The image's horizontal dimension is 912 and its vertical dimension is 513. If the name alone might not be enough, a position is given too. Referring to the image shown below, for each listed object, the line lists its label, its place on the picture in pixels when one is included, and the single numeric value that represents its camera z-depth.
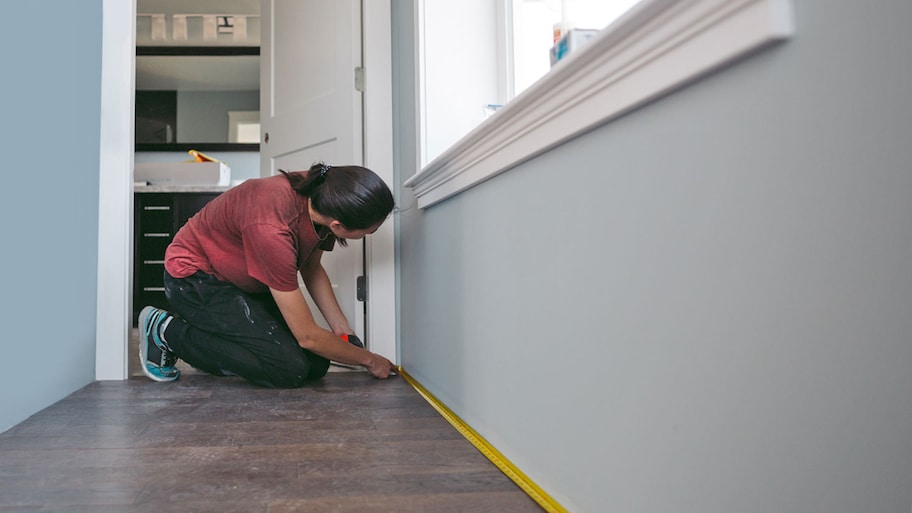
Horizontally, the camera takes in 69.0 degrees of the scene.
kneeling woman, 1.95
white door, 2.53
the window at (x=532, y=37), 1.73
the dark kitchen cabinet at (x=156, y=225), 4.44
